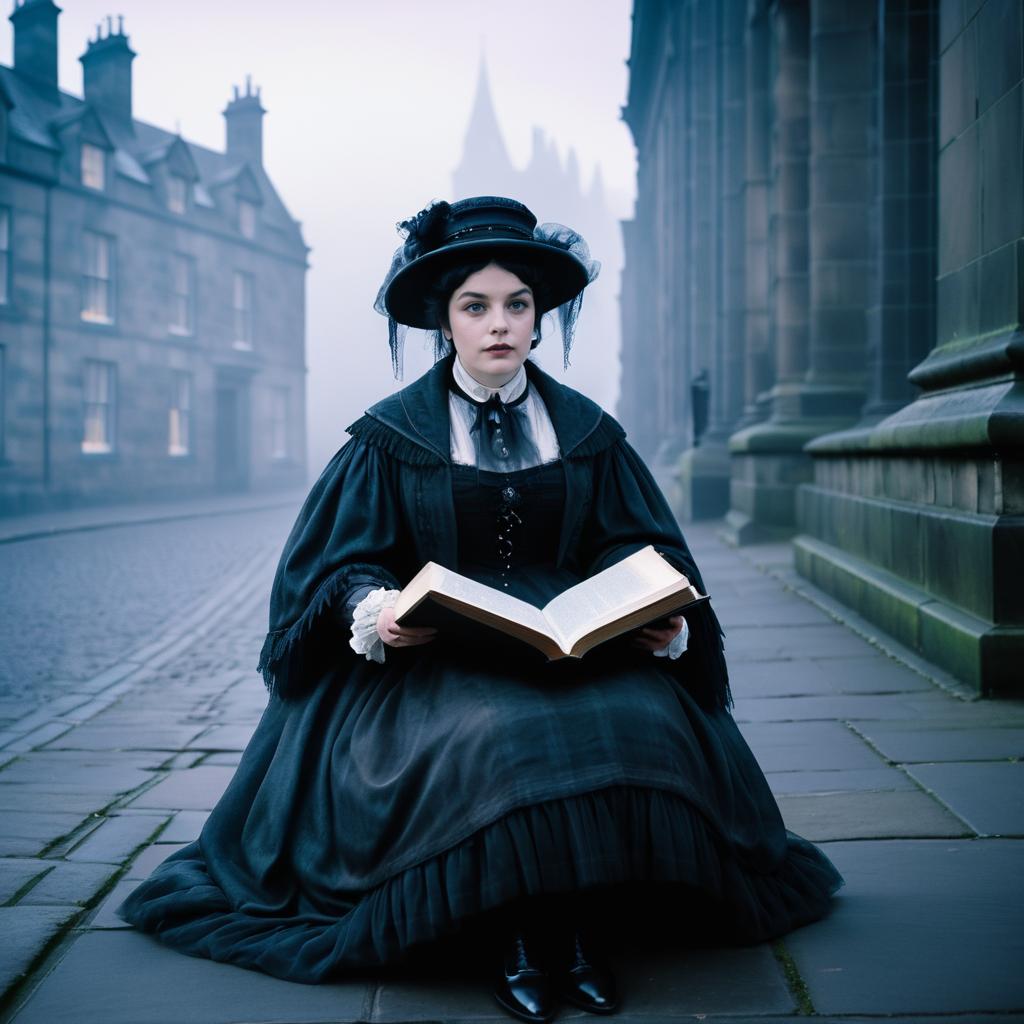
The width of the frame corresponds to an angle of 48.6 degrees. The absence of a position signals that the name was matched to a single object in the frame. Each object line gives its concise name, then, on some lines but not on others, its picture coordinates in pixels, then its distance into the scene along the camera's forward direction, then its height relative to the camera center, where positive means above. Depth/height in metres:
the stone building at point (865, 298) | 4.50 +1.49
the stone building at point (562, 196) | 94.50 +31.71
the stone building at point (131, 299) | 20.41 +4.46
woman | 2.06 -0.44
